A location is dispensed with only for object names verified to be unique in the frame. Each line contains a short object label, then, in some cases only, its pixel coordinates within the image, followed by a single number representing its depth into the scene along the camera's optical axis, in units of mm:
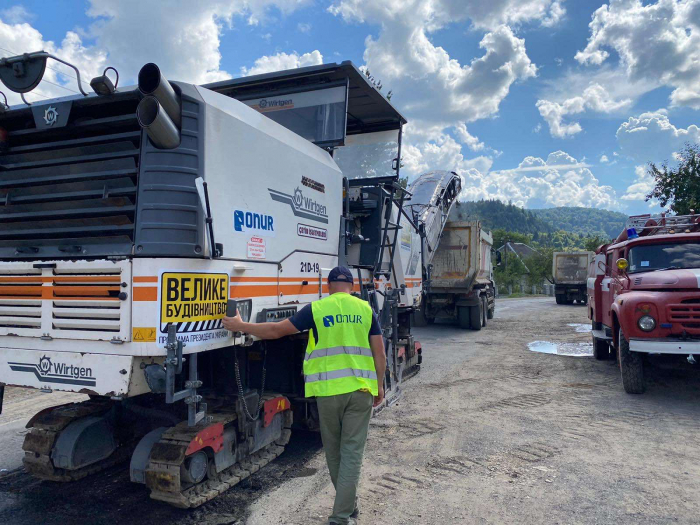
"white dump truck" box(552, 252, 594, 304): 23422
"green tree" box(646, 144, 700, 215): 16384
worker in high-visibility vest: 3404
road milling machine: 3209
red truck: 6250
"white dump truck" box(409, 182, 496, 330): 13492
